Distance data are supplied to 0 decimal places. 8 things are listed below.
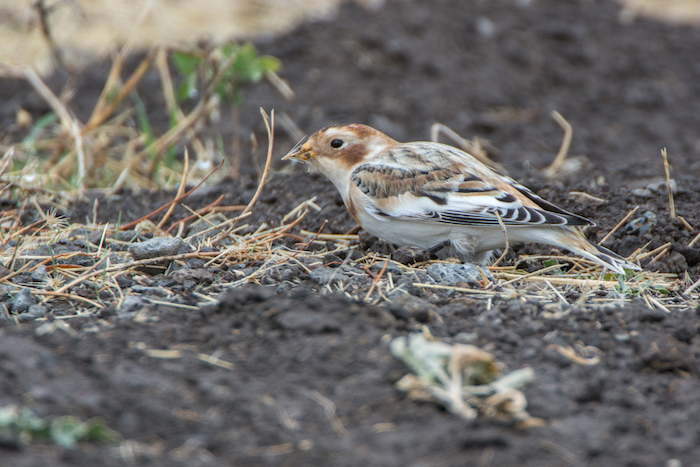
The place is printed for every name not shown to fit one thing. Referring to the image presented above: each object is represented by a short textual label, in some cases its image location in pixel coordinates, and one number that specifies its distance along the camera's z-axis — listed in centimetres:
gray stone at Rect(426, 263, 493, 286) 745
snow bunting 795
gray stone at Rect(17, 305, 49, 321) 632
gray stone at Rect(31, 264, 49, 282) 715
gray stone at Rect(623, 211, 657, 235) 877
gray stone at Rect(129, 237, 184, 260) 757
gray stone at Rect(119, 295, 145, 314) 627
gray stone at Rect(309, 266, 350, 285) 709
